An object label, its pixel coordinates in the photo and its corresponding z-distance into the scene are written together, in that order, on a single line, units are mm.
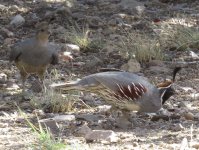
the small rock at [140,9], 24906
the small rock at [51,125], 11992
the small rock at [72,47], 20000
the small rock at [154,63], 18437
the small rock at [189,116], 13219
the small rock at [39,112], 13617
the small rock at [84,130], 11673
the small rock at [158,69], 17845
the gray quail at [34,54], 16281
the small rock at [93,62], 18450
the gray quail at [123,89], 12180
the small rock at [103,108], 14045
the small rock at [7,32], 21669
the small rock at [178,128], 12256
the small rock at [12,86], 16547
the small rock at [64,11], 23875
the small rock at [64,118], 13032
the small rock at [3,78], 17031
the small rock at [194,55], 19312
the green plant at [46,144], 9687
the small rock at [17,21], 23047
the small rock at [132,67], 18000
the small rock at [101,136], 11289
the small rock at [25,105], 14463
